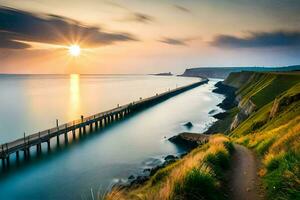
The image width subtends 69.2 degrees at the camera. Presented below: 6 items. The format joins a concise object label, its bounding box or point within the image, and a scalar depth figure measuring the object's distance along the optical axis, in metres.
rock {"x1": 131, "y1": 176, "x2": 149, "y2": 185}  23.56
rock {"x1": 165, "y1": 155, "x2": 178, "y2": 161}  32.23
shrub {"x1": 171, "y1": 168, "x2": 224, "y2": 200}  6.86
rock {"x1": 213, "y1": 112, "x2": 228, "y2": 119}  61.28
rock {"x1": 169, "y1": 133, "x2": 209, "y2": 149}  37.64
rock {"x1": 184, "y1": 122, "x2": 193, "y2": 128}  55.00
